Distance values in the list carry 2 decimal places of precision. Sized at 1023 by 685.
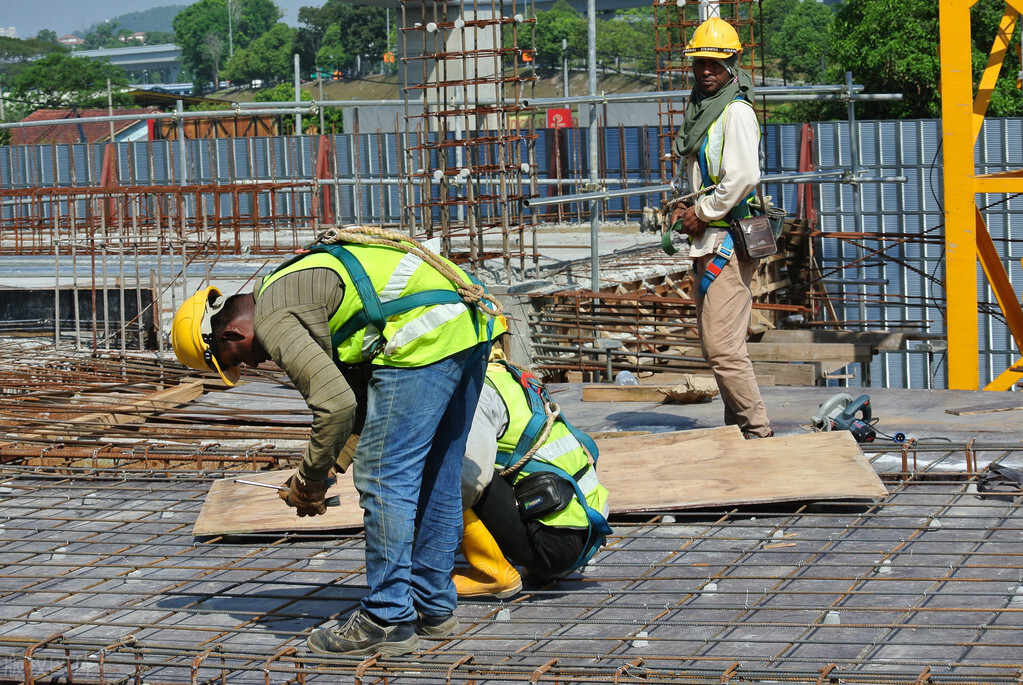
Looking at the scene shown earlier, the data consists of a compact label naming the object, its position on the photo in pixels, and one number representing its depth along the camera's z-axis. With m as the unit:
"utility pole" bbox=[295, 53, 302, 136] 22.25
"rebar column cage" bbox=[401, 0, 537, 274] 11.23
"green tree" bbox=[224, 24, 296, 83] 104.94
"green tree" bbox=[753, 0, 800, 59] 78.75
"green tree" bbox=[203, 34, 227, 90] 114.38
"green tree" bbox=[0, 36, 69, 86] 117.96
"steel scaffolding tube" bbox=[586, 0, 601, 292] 10.84
